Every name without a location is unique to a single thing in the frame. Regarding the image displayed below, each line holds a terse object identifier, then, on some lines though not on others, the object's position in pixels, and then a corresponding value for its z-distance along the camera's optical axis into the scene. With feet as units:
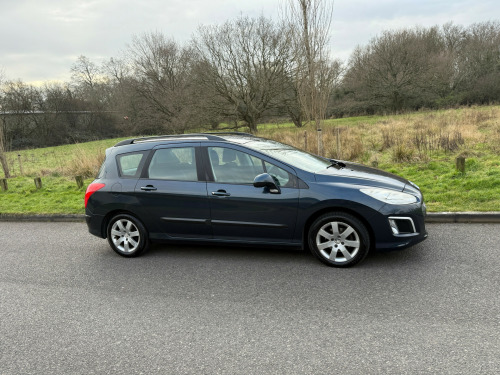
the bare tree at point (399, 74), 134.62
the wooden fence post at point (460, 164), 26.84
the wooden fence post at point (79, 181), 36.50
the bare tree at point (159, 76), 121.19
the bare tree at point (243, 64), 93.61
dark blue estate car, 14.43
